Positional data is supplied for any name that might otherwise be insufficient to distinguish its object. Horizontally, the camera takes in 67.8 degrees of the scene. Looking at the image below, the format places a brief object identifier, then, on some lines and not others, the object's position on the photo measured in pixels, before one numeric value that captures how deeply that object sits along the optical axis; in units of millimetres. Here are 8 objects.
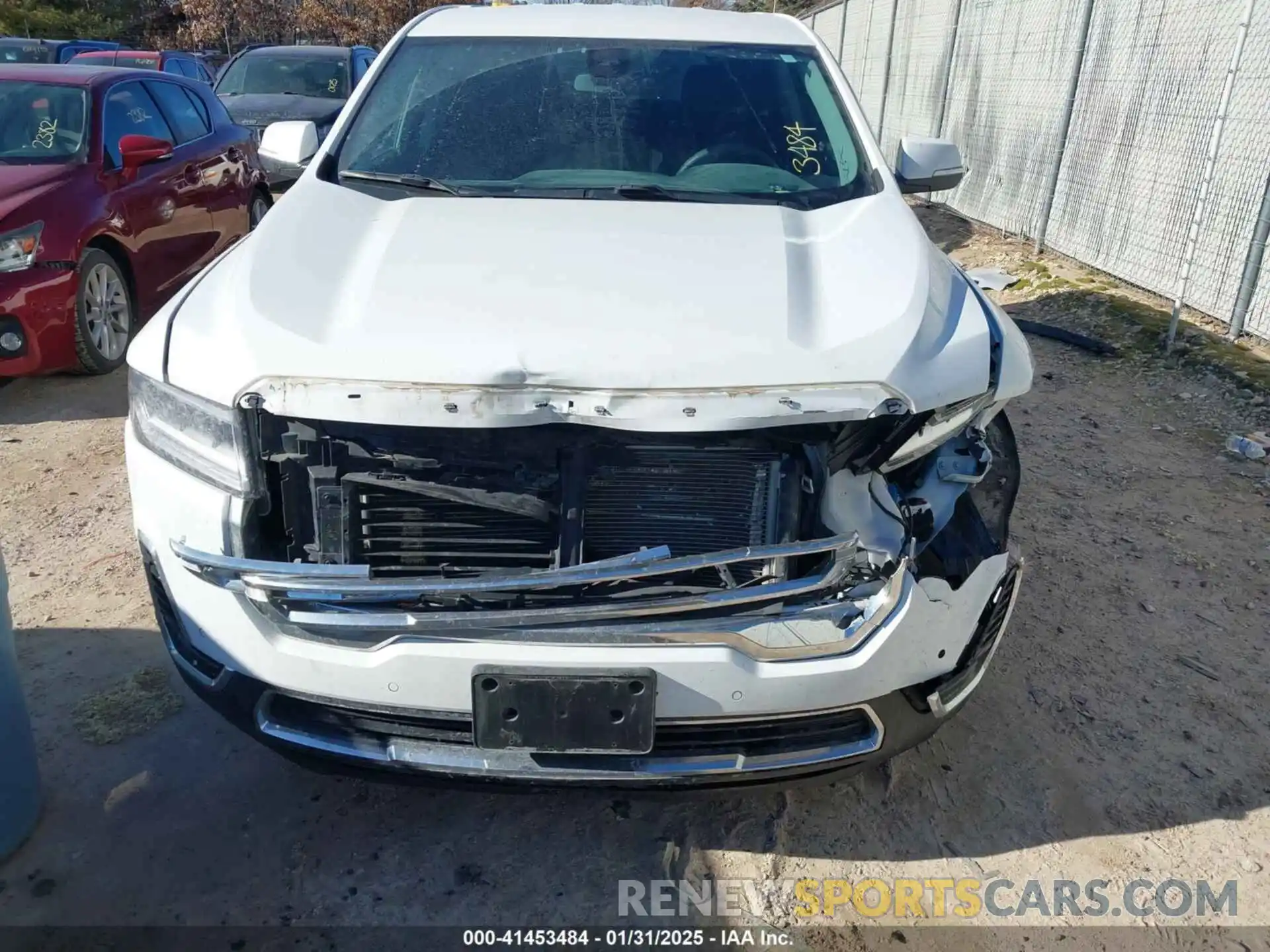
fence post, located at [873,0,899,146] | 12828
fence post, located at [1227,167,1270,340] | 5418
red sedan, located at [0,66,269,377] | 4688
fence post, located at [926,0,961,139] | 10617
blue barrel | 2152
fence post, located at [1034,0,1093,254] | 7699
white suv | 1837
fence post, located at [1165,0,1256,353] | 5406
